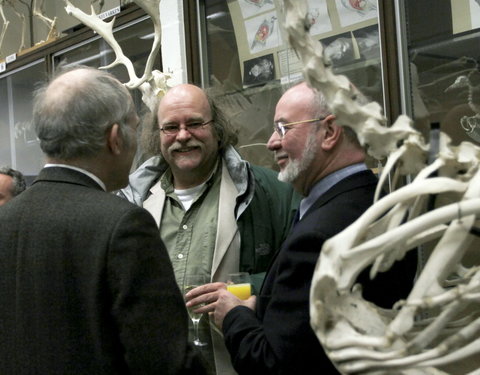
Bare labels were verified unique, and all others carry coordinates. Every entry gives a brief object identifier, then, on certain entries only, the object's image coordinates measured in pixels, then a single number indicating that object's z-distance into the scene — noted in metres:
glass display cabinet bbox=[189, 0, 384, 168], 2.67
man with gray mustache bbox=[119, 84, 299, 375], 2.15
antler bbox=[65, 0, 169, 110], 2.63
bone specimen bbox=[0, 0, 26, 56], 4.44
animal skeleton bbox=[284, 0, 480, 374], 1.04
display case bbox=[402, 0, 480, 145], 2.23
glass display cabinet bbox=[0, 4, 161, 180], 3.55
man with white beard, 1.39
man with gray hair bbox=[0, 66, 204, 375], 1.31
